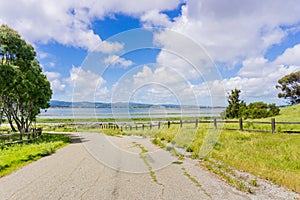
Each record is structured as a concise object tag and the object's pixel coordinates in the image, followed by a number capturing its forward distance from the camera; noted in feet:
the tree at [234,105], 170.93
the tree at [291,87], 192.83
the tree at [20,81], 61.05
